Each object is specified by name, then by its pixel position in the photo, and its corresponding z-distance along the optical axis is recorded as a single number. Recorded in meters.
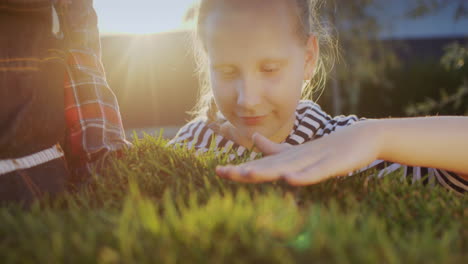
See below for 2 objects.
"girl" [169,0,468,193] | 0.37
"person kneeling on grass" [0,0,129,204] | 0.41
